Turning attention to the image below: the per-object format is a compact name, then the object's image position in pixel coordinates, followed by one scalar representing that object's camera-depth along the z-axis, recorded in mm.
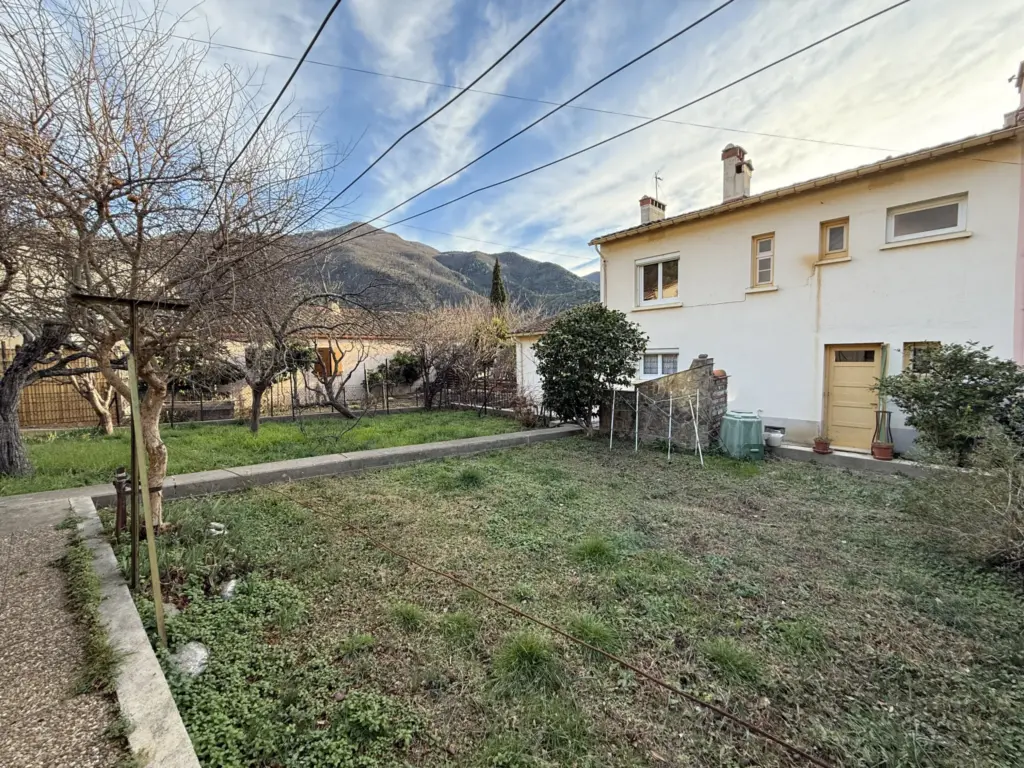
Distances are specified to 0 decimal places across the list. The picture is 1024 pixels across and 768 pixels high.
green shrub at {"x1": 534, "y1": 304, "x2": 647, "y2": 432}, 9133
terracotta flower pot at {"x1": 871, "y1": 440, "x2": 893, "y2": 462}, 7246
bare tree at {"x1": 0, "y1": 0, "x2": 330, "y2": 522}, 3459
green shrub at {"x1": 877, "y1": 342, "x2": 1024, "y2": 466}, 5680
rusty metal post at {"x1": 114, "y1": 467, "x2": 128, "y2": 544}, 3752
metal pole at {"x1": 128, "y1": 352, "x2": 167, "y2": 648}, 2521
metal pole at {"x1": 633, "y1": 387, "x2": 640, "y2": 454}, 8662
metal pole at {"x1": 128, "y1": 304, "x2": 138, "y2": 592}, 2704
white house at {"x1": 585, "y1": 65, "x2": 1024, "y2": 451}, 6723
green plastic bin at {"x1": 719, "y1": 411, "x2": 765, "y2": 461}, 7820
